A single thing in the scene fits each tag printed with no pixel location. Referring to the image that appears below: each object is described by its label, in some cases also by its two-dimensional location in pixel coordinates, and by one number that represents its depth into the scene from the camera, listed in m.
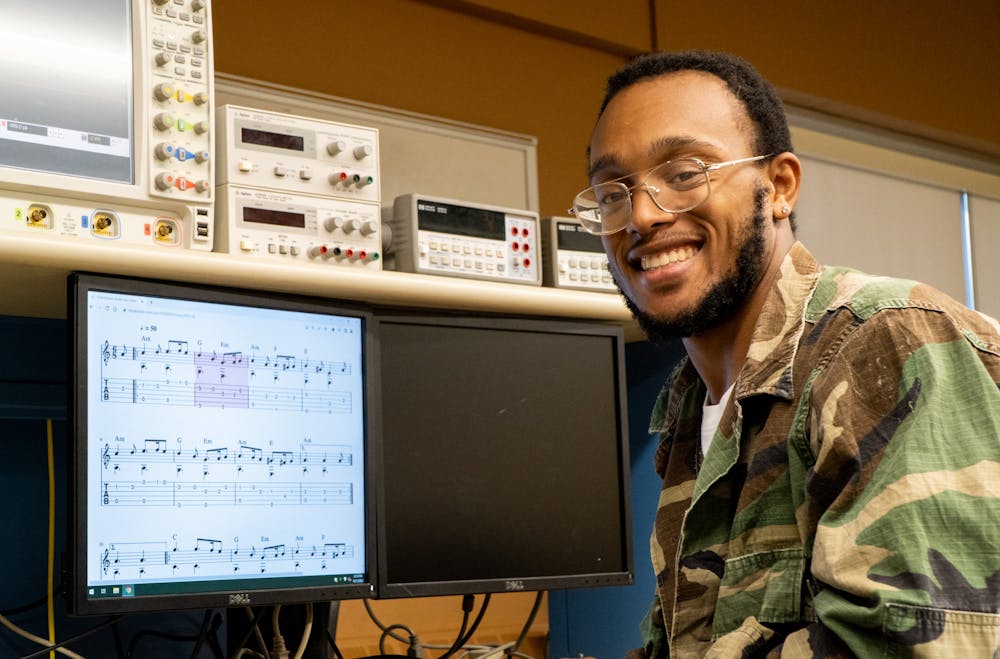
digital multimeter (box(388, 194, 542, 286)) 1.60
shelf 1.26
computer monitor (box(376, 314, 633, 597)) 1.56
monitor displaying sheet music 1.28
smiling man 0.91
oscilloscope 1.30
